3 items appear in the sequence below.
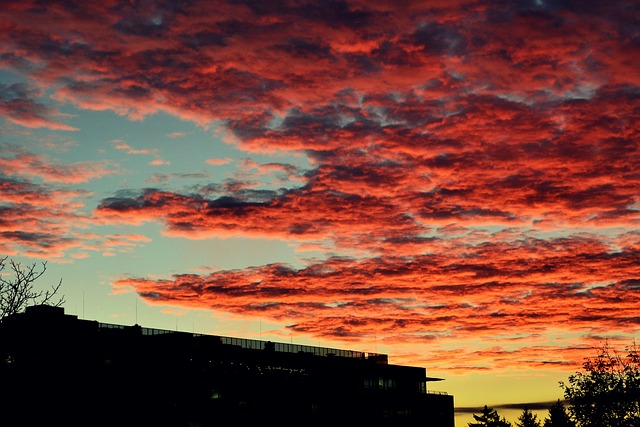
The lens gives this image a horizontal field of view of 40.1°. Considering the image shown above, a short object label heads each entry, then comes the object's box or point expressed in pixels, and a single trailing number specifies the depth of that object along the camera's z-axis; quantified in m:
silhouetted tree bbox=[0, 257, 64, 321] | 51.72
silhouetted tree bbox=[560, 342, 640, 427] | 107.62
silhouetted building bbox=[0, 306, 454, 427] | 88.83
